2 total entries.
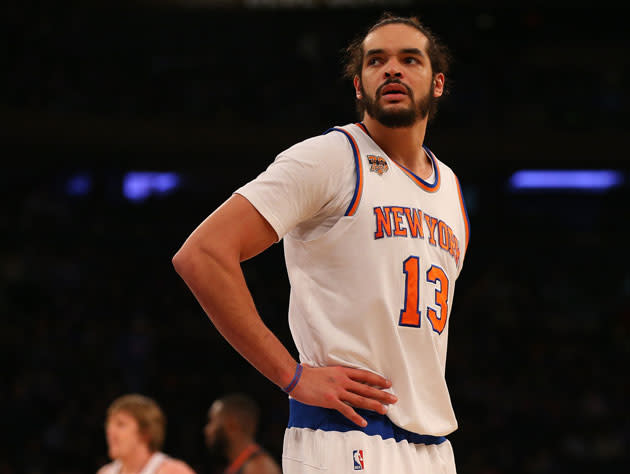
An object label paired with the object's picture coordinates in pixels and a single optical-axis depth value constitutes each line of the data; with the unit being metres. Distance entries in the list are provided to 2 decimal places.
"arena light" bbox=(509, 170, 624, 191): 16.98
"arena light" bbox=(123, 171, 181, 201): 17.56
